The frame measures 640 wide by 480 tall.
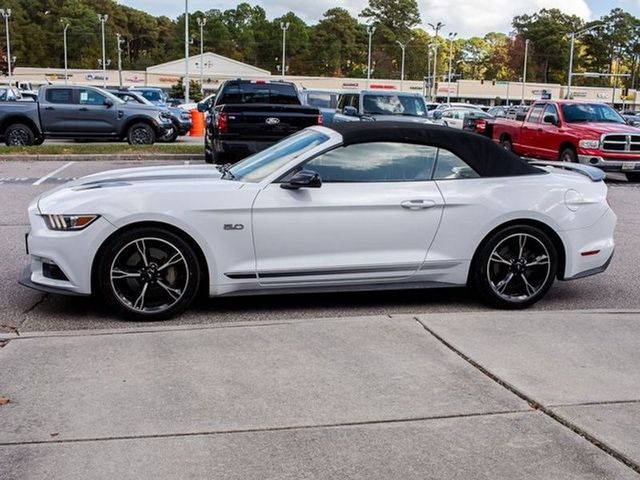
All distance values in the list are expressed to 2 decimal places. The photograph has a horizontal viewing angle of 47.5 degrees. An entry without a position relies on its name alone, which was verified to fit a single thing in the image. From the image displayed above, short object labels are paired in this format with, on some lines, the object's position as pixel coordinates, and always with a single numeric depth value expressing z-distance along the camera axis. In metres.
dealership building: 95.38
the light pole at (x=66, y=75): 93.38
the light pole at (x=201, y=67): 87.43
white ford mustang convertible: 5.29
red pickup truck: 15.27
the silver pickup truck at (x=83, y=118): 19.75
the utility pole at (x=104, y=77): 89.38
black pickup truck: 12.86
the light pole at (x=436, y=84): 82.75
